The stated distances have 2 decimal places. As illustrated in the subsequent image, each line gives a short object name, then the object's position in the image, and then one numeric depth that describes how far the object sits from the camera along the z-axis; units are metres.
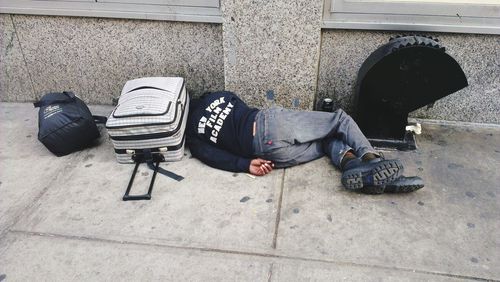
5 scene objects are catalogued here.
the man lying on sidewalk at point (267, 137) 3.07
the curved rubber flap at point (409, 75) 2.98
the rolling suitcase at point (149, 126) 3.12
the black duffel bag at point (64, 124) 3.38
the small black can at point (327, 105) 3.59
